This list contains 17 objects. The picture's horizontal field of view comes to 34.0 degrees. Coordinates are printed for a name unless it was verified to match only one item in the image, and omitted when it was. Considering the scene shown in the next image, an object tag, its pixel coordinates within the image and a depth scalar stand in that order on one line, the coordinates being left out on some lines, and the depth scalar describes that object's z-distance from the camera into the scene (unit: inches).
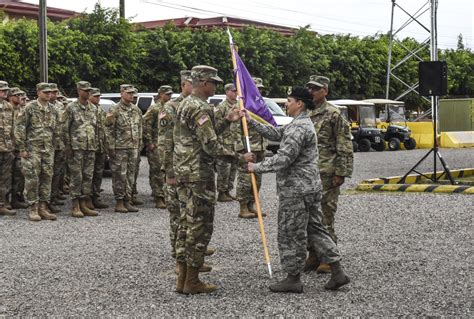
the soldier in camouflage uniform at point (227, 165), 466.0
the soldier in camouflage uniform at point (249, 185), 451.2
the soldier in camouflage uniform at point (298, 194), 269.0
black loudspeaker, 601.9
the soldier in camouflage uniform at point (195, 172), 267.9
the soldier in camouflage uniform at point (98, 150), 498.9
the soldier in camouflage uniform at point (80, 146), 474.6
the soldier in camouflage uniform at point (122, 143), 491.8
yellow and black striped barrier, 563.8
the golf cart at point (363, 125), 1219.9
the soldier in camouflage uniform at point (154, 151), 510.9
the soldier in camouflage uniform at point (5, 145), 486.9
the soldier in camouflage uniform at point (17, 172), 507.8
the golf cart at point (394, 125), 1259.8
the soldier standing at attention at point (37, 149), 452.4
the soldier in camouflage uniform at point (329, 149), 303.7
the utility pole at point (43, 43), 900.6
